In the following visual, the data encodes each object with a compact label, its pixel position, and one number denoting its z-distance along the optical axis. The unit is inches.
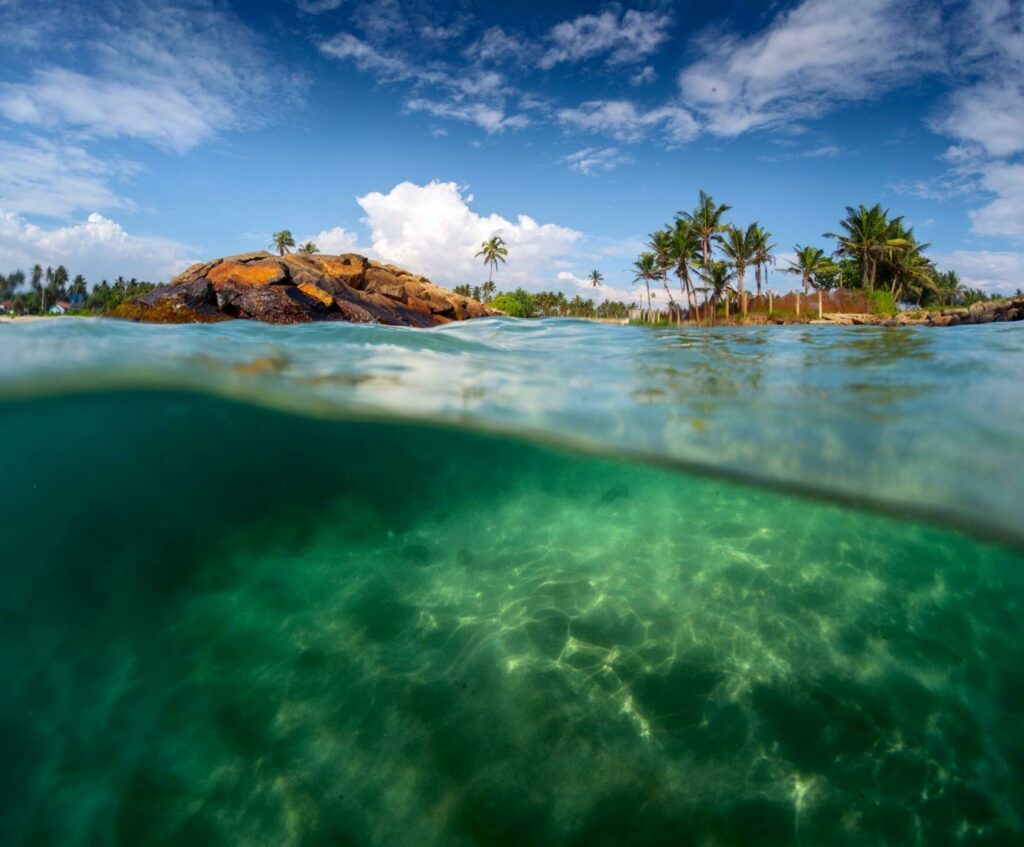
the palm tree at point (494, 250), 3165.4
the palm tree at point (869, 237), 2103.8
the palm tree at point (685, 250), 2197.3
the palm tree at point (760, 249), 2079.8
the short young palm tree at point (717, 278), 2213.3
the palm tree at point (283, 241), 2896.2
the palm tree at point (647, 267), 2581.2
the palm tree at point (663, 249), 2316.7
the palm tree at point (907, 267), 2177.7
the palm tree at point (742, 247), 2084.2
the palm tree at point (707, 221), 2112.5
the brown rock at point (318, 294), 781.0
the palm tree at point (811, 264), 2151.8
